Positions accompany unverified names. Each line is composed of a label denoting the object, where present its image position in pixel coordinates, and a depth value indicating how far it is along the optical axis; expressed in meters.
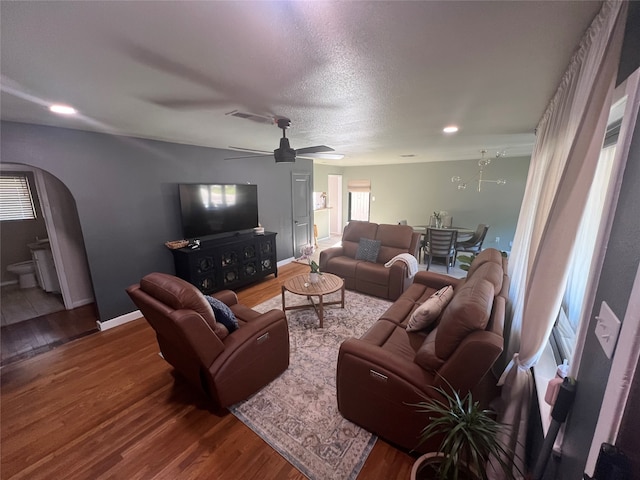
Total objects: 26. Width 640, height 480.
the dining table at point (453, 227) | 5.32
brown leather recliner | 1.64
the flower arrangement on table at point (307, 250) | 3.92
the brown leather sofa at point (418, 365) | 1.36
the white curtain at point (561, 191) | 0.93
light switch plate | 0.70
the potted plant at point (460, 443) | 1.07
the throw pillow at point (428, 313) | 2.02
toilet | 4.15
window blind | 4.02
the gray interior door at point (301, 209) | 5.48
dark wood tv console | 3.50
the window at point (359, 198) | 7.95
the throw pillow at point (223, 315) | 1.96
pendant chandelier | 5.64
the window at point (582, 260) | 1.38
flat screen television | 3.65
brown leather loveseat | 3.67
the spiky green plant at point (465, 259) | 3.61
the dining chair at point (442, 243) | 4.75
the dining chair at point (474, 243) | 5.22
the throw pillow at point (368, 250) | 4.19
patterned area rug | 1.58
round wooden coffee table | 2.98
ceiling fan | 2.34
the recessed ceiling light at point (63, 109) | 1.96
